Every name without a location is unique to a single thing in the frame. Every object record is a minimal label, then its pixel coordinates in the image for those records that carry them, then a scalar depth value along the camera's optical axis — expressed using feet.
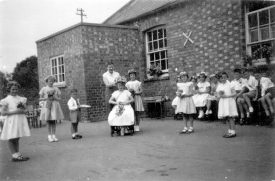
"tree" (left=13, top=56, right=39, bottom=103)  104.17
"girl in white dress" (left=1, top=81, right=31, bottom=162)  19.44
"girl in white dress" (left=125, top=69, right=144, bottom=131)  29.36
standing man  30.09
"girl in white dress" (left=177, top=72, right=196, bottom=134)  26.68
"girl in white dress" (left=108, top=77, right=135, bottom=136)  26.99
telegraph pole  64.14
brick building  32.42
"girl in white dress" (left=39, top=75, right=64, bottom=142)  26.43
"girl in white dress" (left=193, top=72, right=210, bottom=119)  33.37
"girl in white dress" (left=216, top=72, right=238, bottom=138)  23.65
